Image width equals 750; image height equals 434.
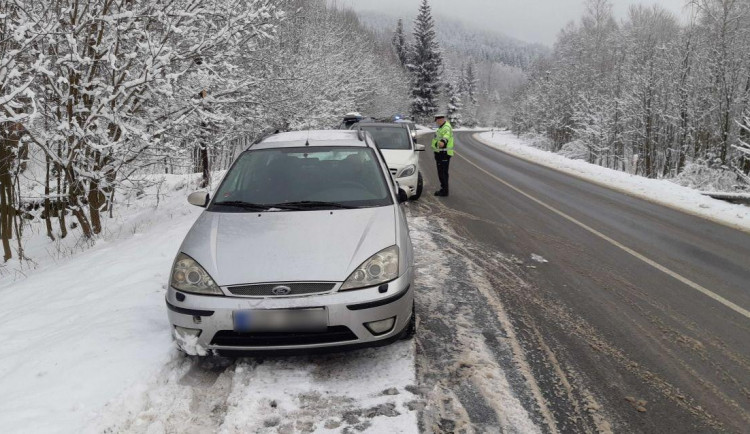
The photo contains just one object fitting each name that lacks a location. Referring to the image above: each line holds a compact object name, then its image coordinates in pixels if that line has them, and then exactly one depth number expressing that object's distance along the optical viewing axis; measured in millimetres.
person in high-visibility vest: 10594
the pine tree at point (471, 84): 103606
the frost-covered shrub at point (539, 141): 47331
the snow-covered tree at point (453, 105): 80875
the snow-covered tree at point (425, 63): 60688
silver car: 2992
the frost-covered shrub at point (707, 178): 16344
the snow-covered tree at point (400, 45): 79625
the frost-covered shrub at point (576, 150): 35950
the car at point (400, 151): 9578
